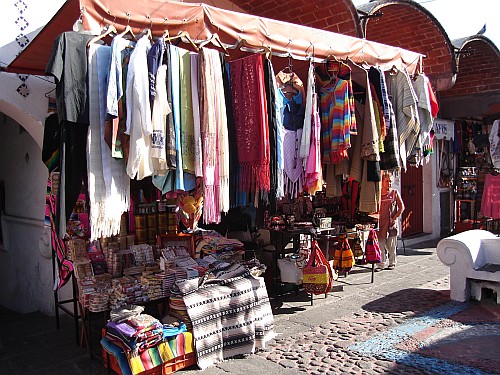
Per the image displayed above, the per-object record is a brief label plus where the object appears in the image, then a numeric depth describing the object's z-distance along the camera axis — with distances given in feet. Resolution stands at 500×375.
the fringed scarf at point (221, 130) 12.89
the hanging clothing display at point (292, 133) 14.97
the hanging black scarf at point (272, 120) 13.55
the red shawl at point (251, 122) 13.28
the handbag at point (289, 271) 19.44
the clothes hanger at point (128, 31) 11.75
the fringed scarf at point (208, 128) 12.51
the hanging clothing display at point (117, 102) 10.95
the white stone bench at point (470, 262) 19.36
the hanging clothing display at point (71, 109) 10.71
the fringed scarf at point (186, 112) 12.39
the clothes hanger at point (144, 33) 12.00
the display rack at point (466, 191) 37.96
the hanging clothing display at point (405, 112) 17.37
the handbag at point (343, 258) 21.54
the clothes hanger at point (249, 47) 13.61
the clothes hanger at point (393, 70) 17.84
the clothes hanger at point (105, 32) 11.15
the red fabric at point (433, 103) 18.37
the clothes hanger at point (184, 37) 12.45
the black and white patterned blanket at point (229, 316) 13.64
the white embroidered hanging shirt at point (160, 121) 11.52
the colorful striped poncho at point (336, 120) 15.17
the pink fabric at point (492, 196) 34.32
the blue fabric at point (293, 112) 15.17
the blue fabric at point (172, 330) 12.97
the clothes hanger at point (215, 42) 12.78
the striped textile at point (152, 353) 12.36
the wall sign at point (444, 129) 35.60
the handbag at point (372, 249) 23.03
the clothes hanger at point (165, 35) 12.29
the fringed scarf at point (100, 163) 11.21
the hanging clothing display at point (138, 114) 11.17
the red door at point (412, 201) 34.76
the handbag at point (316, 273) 18.70
